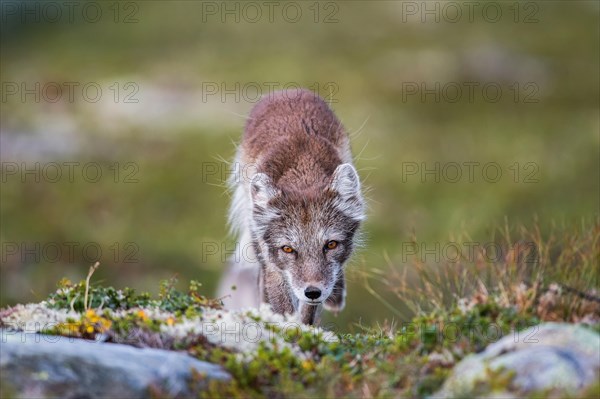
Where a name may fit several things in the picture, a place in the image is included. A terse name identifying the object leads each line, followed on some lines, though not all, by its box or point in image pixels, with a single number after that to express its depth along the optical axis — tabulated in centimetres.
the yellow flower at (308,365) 1666
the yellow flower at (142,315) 1768
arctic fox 2353
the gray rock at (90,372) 1472
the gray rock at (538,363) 1441
